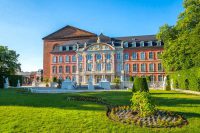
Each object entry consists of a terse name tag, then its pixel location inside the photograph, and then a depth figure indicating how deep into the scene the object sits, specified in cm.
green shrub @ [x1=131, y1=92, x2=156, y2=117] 590
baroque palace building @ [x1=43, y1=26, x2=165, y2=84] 3572
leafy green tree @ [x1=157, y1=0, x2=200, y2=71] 1756
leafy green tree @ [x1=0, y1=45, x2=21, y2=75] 3346
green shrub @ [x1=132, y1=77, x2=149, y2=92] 1026
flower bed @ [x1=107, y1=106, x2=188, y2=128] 554
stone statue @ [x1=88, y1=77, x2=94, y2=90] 2062
